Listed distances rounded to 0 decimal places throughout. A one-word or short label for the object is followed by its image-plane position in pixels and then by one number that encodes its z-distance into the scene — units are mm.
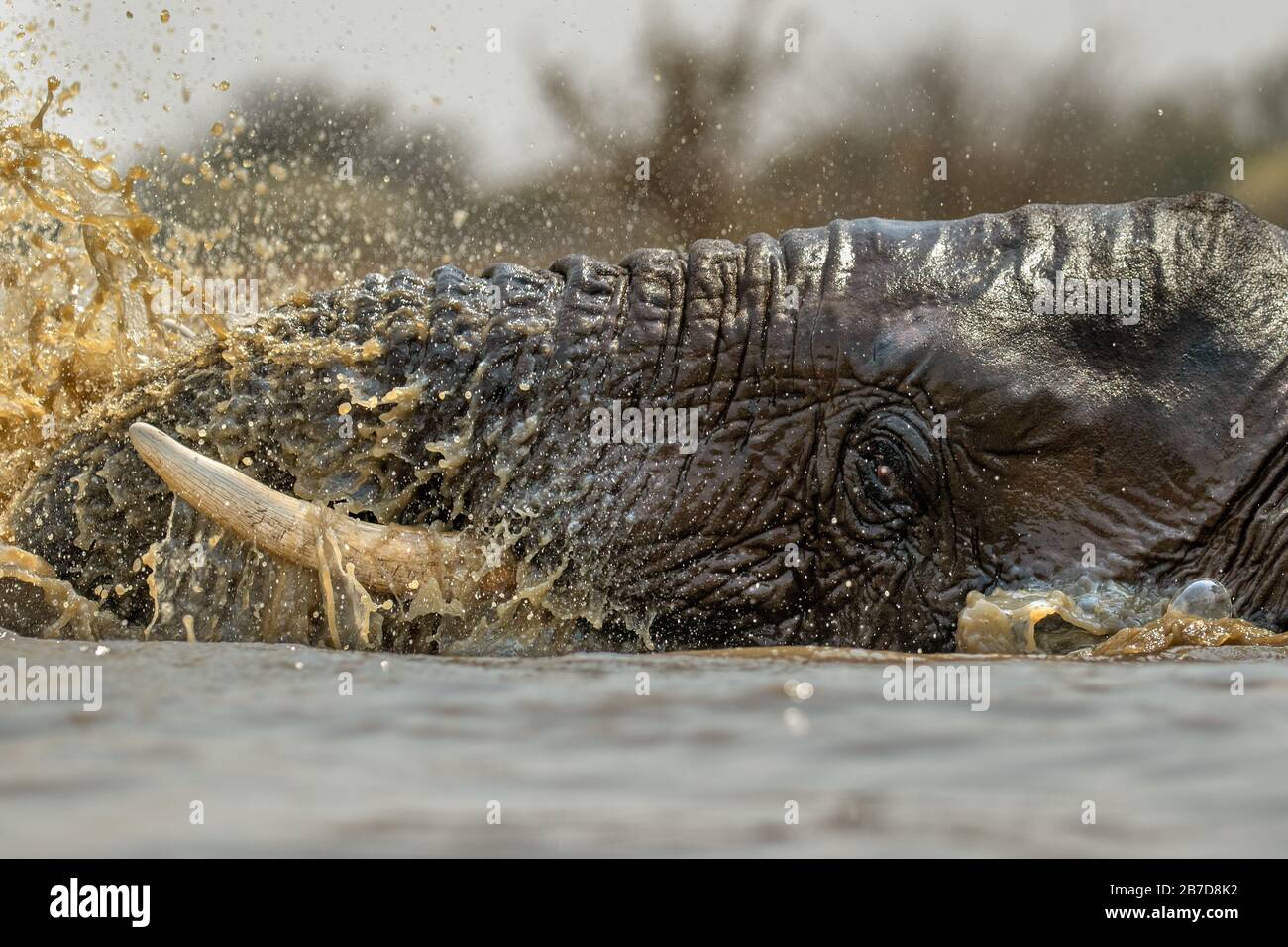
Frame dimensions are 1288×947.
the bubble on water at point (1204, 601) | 5230
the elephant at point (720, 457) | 5336
